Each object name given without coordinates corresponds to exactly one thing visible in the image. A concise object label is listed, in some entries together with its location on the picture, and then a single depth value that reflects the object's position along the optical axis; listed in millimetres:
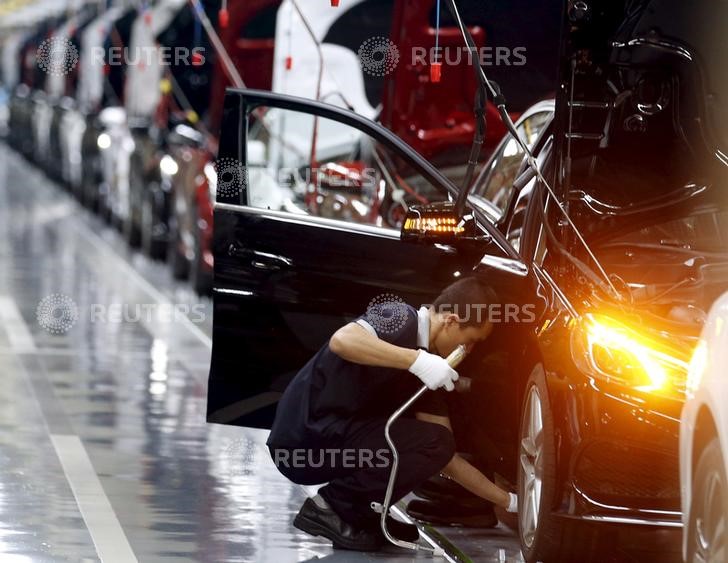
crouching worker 15289
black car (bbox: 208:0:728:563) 13500
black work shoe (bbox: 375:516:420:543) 15650
